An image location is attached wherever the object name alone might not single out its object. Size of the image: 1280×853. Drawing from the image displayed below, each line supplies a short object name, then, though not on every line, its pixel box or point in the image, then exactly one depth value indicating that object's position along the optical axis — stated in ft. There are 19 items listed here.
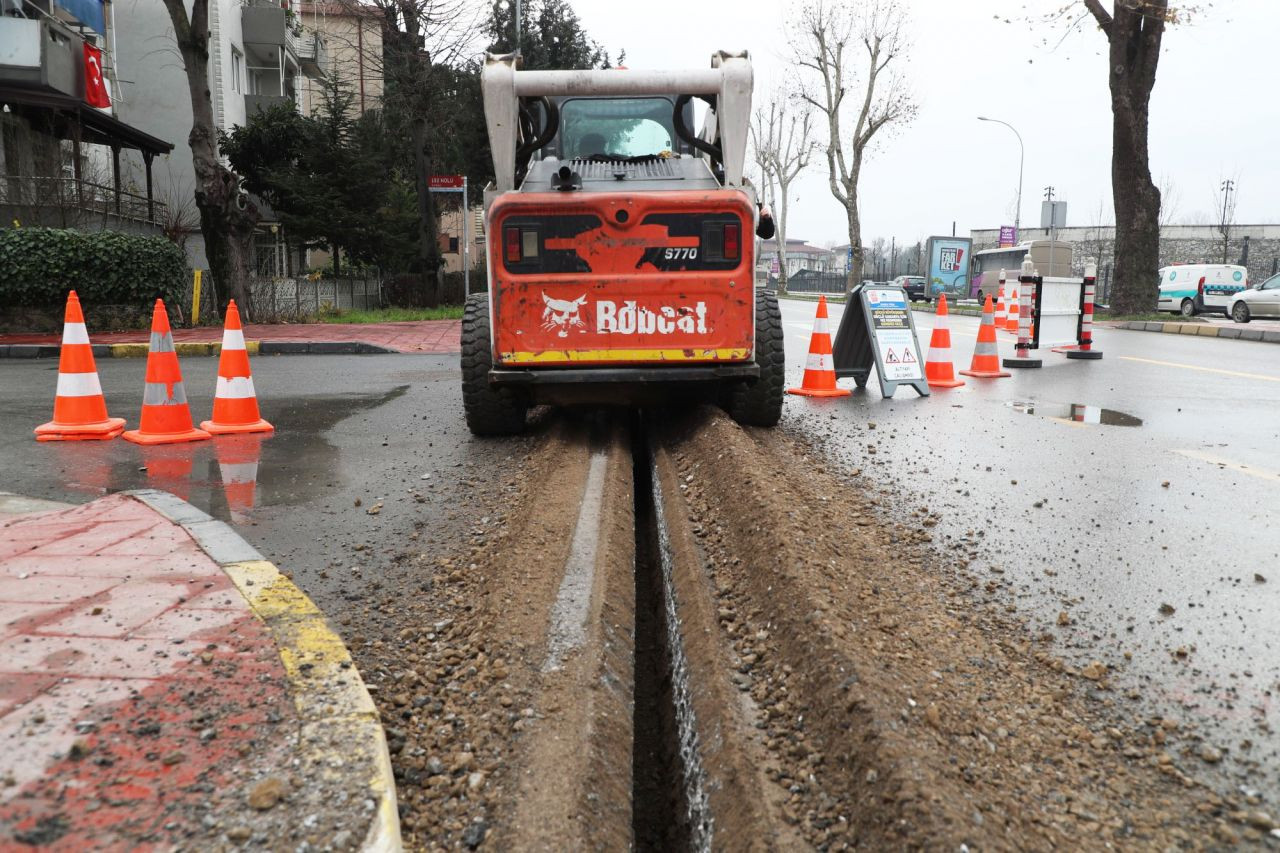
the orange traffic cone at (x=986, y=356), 34.32
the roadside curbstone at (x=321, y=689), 6.55
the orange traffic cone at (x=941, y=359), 31.40
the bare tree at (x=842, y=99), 142.92
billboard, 177.58
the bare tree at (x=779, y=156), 205.36
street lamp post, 149.48
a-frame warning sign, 28.78
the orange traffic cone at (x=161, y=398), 20.83
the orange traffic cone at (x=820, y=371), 28.66
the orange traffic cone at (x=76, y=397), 20.98
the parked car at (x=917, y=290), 172.41
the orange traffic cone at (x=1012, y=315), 52.70
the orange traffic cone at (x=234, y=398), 21.71
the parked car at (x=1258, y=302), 78.84
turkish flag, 65.46
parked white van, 98.02
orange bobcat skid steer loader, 18.44
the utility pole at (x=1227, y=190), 206.94
